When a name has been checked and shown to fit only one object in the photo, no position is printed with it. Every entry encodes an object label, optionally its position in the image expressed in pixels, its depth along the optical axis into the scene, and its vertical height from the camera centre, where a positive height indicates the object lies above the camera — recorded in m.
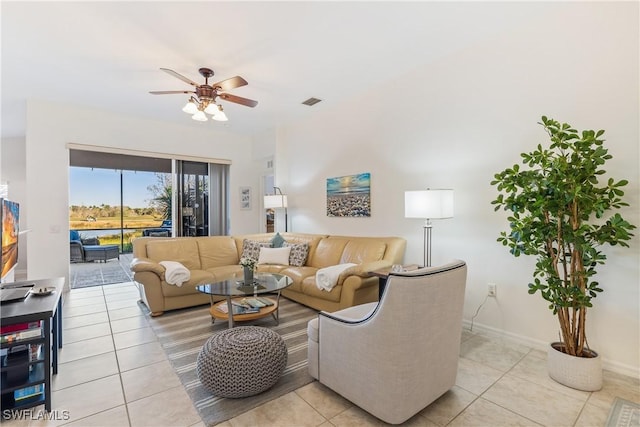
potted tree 1.94 -0.12
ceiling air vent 4.34 +1.66
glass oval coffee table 2.76 -0.92
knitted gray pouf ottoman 1.82 -0.96
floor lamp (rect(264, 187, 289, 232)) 5.13 +0.20
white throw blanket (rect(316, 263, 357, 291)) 3.16 -0.70
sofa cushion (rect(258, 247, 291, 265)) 4.25 -0.64
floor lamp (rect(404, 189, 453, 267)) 2.75 +0.07
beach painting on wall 4.10 +0.24
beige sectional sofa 3.20 -0.67
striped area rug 1.81 -1.18
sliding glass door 5.75 +0.29
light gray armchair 1.50 -0.74
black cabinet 1.62 -0.83
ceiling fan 2.88 +1.25
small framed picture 6.34 +0.31
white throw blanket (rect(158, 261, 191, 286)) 3.36 -0.70
